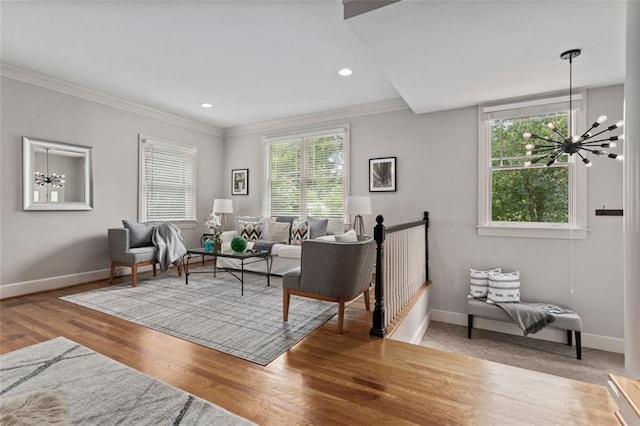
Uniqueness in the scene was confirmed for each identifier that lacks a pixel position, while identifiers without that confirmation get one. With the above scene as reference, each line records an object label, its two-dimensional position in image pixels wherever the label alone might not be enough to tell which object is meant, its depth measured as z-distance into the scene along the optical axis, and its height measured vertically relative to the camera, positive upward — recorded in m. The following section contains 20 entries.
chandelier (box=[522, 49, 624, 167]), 2.63 +0.62
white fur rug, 1.54 -1.06
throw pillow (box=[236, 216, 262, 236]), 5.55 -0.13
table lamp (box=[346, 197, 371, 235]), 4.41 +0.09
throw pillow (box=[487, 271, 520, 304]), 3.70 -0.94
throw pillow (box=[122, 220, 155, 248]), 4.49 -0.31
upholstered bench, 3.26 -1.22
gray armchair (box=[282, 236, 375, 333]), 2.62 -0.52
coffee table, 3.86 -0.55
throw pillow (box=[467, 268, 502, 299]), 3.86 -0.92
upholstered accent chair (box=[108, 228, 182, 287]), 4.12 -0.55
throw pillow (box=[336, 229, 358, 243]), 2.98 -0.26
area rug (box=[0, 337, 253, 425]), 1.59 -1.07
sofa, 4.75 -0.39
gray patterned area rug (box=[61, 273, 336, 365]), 2.48 -1.03
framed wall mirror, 3.85 +0.51
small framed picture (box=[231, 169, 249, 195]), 6.31 +0.65
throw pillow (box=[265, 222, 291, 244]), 5.18 -0.34
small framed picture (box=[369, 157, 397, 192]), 4.71 +0.60
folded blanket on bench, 3.39 -1.18
